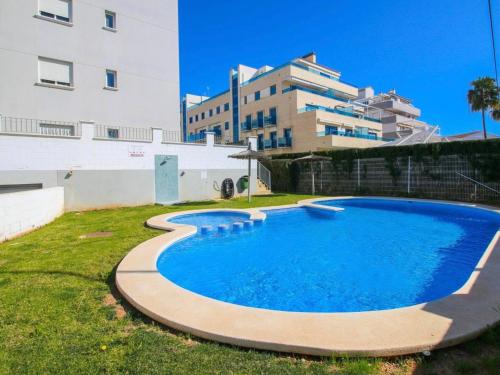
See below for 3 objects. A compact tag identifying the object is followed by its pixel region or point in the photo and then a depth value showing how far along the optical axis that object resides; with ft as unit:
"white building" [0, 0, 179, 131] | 47.06
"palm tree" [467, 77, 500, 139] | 91.66
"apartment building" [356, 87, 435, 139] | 160.04
